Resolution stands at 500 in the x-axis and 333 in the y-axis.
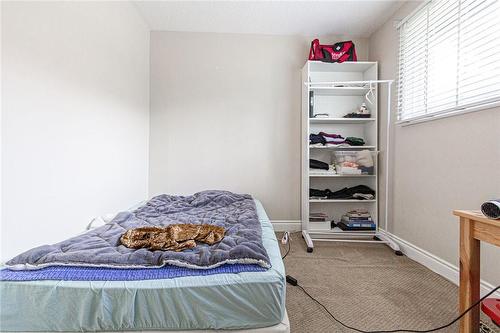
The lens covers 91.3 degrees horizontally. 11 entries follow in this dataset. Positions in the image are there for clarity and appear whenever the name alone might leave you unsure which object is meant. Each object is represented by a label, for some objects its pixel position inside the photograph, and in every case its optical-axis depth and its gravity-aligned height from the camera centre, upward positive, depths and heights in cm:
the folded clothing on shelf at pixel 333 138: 271 +32
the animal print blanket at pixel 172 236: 129 -41
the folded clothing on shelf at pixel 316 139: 270 +31
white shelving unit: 265 +46
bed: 99 -57
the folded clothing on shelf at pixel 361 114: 272 +60
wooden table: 103 -43
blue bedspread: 103 -47
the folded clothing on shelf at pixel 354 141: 273 +29
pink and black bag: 270 +128
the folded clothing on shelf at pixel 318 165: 274 +2
